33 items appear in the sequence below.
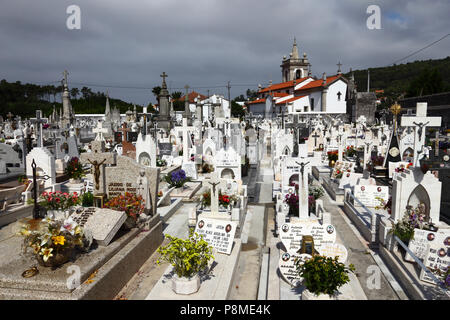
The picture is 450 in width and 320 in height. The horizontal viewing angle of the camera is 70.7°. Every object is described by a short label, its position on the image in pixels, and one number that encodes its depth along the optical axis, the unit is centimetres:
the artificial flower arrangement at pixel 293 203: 854
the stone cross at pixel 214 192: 837
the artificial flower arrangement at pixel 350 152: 1959
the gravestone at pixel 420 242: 589
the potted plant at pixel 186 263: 502
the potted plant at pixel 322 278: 453
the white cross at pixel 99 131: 1742
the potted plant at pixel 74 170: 1243
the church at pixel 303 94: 5584
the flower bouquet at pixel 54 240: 491
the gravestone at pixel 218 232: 684
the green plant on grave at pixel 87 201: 893
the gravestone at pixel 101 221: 596
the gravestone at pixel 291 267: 543
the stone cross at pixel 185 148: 1685
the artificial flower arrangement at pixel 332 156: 1691
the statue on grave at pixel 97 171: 807
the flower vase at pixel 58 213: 814
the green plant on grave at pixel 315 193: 966
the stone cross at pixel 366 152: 1446
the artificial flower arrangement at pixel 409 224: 630
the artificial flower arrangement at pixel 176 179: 1219
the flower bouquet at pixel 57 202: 842
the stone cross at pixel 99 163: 810
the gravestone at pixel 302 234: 646
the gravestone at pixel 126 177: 810
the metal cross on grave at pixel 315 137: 2500
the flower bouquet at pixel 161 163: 1645
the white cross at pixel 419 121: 1114
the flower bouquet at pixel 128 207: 685
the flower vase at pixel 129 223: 682
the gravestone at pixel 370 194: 955
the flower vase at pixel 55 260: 498
